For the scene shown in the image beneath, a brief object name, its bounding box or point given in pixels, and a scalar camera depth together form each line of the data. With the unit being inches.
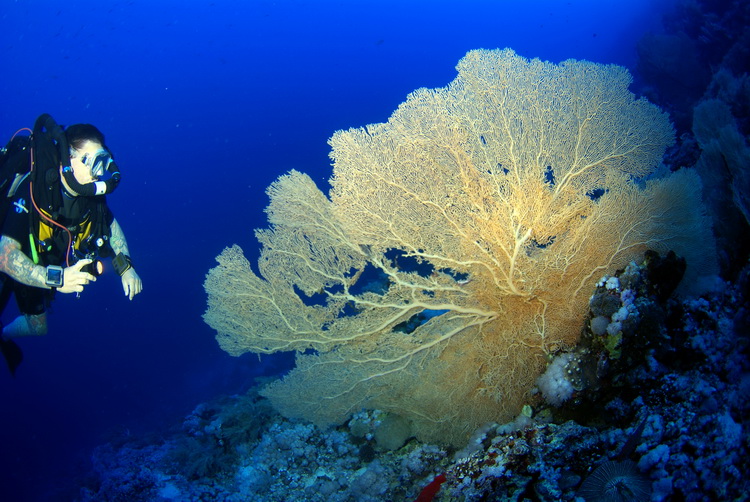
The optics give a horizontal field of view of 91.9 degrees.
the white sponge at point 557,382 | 136.8
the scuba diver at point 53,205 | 135.6
